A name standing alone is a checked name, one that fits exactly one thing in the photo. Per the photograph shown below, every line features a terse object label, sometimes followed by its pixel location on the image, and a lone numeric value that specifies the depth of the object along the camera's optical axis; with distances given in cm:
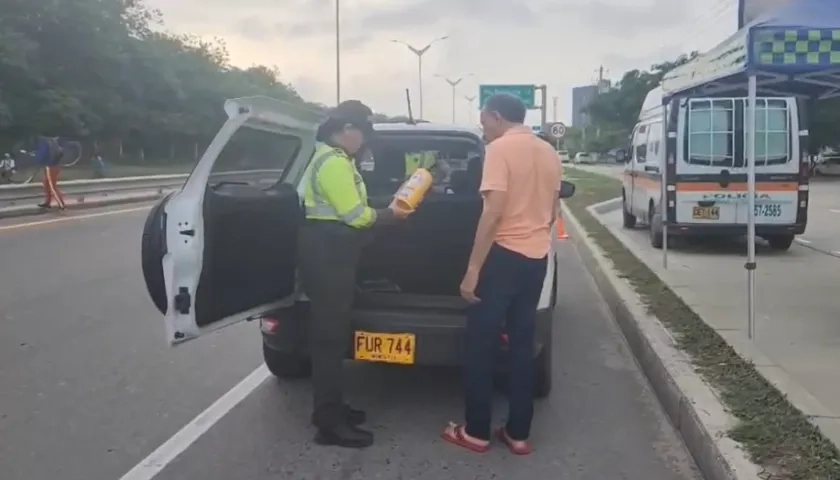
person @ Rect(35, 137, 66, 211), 1989
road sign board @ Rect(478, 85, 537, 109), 4281
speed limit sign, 3738
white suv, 470
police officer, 501
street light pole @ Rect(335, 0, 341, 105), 4312
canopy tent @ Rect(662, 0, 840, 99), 647
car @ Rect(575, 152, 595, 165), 9762
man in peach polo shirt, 485
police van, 1329
